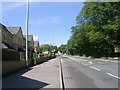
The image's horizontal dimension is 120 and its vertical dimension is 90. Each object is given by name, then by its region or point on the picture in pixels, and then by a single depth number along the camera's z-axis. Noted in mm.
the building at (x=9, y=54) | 8171
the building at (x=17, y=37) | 22898
